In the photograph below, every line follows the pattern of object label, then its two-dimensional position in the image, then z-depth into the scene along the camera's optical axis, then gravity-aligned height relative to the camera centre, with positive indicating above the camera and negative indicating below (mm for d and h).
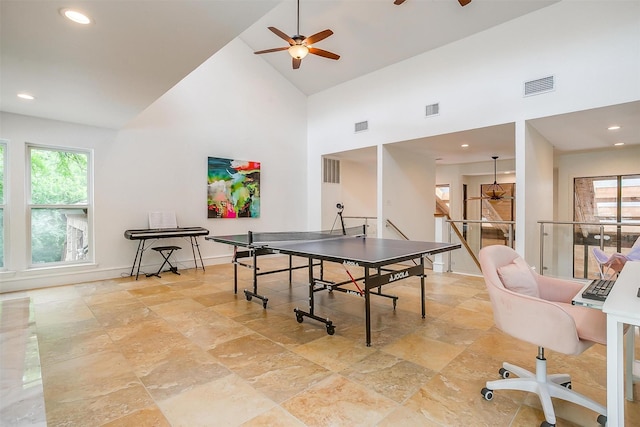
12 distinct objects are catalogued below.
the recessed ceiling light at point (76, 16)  2217 +1430
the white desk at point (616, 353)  1281 -610
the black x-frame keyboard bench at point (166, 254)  5602 -828
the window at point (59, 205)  4969 +112
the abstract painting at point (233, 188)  6645 +502
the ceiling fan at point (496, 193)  7512 +393
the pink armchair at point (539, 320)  1700 -658
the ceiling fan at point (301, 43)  4023 +2199
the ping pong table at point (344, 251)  2699 -397
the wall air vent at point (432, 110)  5708 +1851
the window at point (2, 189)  4660 +351
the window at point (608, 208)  5602 +18
